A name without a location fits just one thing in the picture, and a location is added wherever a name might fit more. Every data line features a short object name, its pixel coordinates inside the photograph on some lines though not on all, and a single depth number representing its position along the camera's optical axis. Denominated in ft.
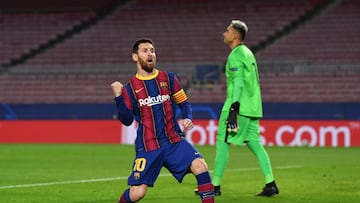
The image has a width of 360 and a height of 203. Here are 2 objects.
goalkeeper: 67.82
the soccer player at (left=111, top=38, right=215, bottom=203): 51.83
